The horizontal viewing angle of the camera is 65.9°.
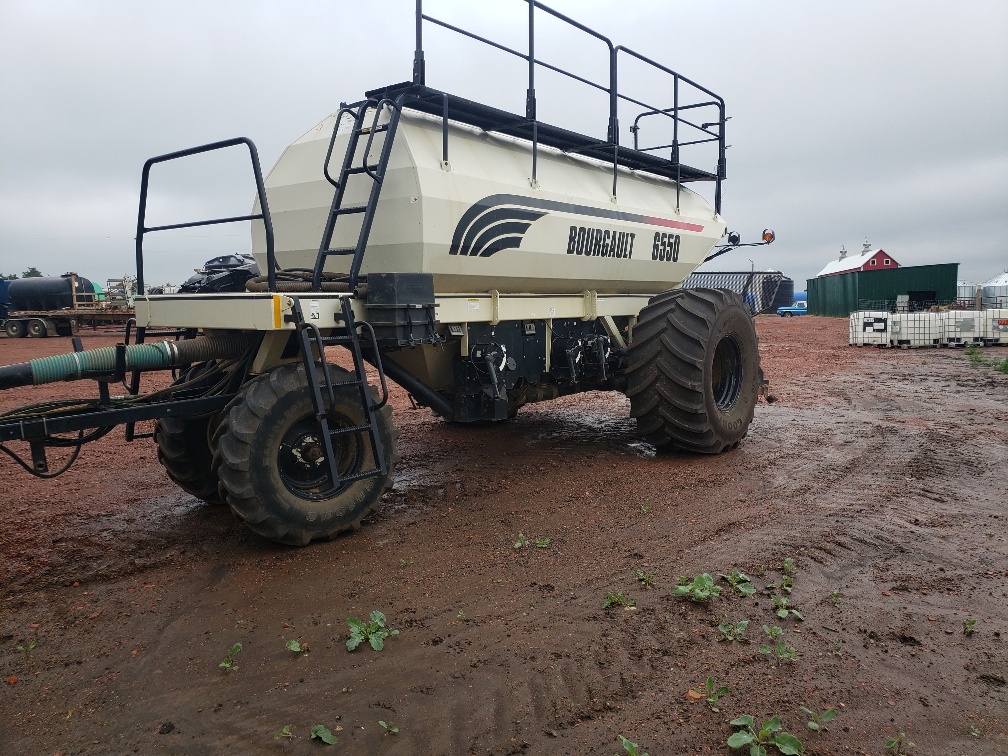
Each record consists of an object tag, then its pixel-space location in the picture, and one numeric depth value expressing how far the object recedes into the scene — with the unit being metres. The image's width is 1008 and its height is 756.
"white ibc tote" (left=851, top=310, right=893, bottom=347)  19.06
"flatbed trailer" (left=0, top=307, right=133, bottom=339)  25.70
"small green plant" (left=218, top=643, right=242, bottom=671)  3.23
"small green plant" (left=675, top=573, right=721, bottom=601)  3.80
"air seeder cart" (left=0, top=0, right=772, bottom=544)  4.46
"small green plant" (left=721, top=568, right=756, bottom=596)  3.90
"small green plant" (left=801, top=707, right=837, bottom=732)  2.79
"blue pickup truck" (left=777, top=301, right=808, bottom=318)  47.09
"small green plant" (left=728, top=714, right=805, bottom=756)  2.65
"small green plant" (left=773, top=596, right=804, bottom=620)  3.64
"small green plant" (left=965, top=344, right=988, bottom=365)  15.16
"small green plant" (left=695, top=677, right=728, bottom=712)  2.95
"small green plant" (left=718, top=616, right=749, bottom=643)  3.42
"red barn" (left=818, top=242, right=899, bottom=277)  48.19
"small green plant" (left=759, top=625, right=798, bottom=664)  3.26
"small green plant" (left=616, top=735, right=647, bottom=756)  2.63
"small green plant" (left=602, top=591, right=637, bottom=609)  3.77
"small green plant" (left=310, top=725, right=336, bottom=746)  2.72
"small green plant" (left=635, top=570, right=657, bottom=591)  4.00
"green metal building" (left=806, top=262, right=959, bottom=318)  30.72
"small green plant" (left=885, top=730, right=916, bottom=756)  2.67
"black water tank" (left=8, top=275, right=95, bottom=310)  27.11
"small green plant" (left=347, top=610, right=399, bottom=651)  3.38
